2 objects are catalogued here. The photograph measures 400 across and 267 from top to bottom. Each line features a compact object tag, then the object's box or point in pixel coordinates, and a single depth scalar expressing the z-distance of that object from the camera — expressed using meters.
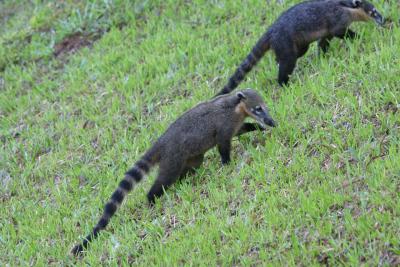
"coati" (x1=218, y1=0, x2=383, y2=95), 18.28
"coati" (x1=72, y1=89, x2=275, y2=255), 15.67
